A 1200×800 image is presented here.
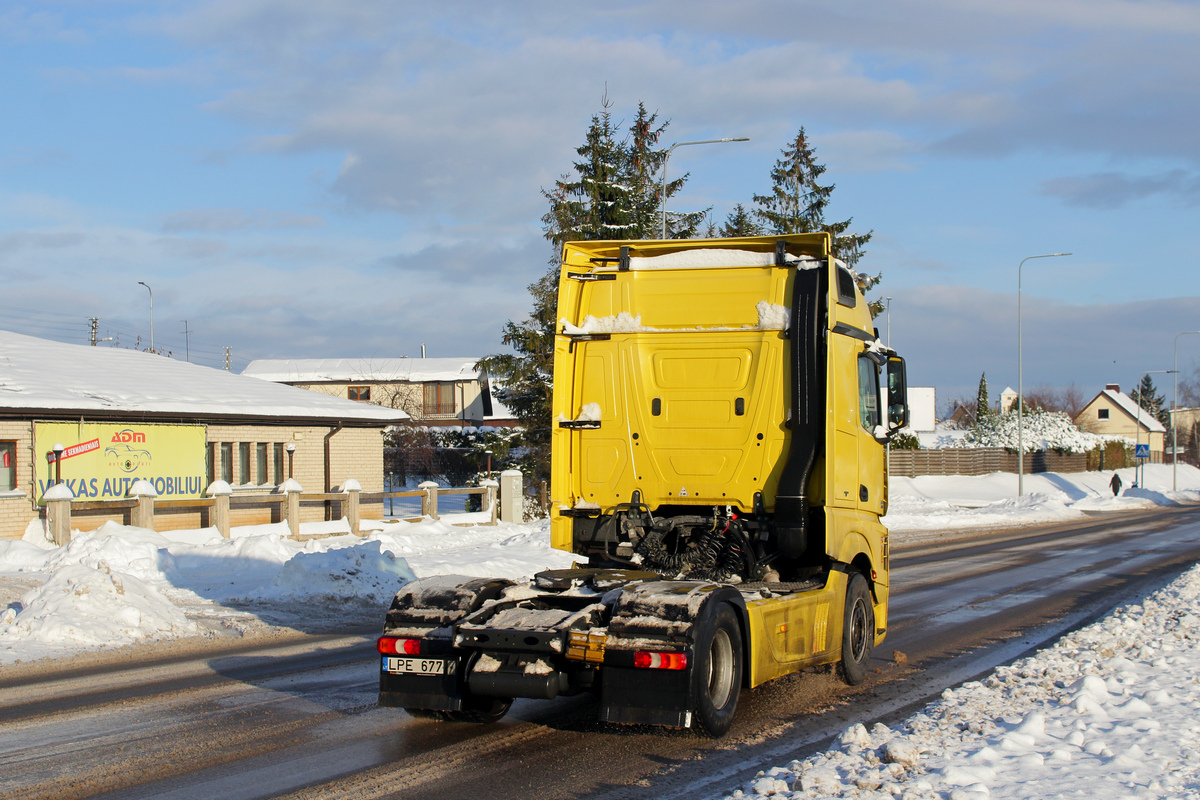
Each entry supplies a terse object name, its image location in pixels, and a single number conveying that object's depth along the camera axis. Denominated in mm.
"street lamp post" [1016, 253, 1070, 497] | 42469
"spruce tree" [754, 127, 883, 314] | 40531
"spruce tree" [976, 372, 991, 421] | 92850
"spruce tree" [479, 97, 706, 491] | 29281
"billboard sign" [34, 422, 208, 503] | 20734
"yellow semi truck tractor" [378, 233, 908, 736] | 7125
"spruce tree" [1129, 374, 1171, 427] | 123062
